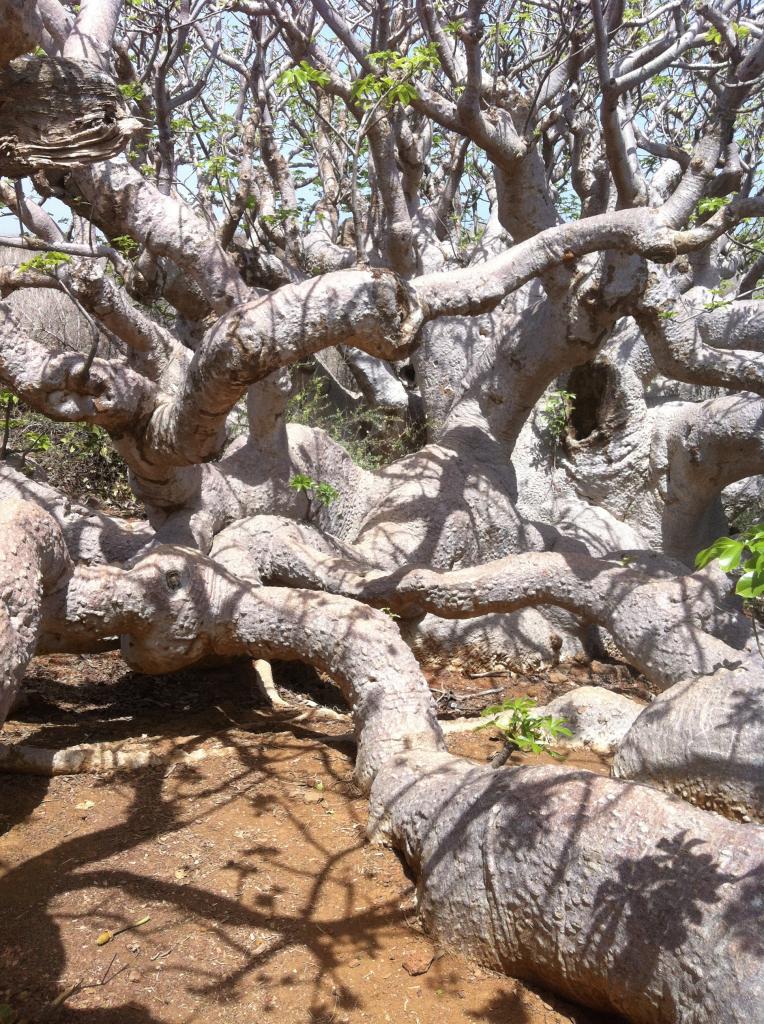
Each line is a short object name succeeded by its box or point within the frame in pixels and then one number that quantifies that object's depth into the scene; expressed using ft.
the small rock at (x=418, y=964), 7.67
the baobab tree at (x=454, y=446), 7.12
